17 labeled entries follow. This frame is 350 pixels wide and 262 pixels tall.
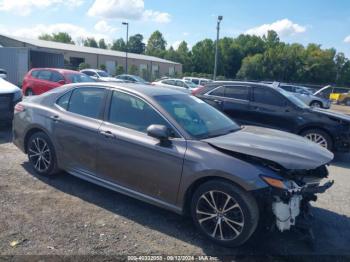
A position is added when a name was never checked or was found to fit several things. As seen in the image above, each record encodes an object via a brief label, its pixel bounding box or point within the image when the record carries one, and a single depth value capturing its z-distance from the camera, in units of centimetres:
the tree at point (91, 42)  10781
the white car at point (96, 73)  2749
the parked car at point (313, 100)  2336
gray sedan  343
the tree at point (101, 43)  10856
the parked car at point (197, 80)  3251
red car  1359
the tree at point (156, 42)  11072
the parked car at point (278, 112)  763
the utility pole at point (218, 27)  2476
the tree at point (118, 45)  10131
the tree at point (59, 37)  10612
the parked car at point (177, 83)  2583
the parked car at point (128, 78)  2832
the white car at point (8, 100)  785
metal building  2270
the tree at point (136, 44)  10825
